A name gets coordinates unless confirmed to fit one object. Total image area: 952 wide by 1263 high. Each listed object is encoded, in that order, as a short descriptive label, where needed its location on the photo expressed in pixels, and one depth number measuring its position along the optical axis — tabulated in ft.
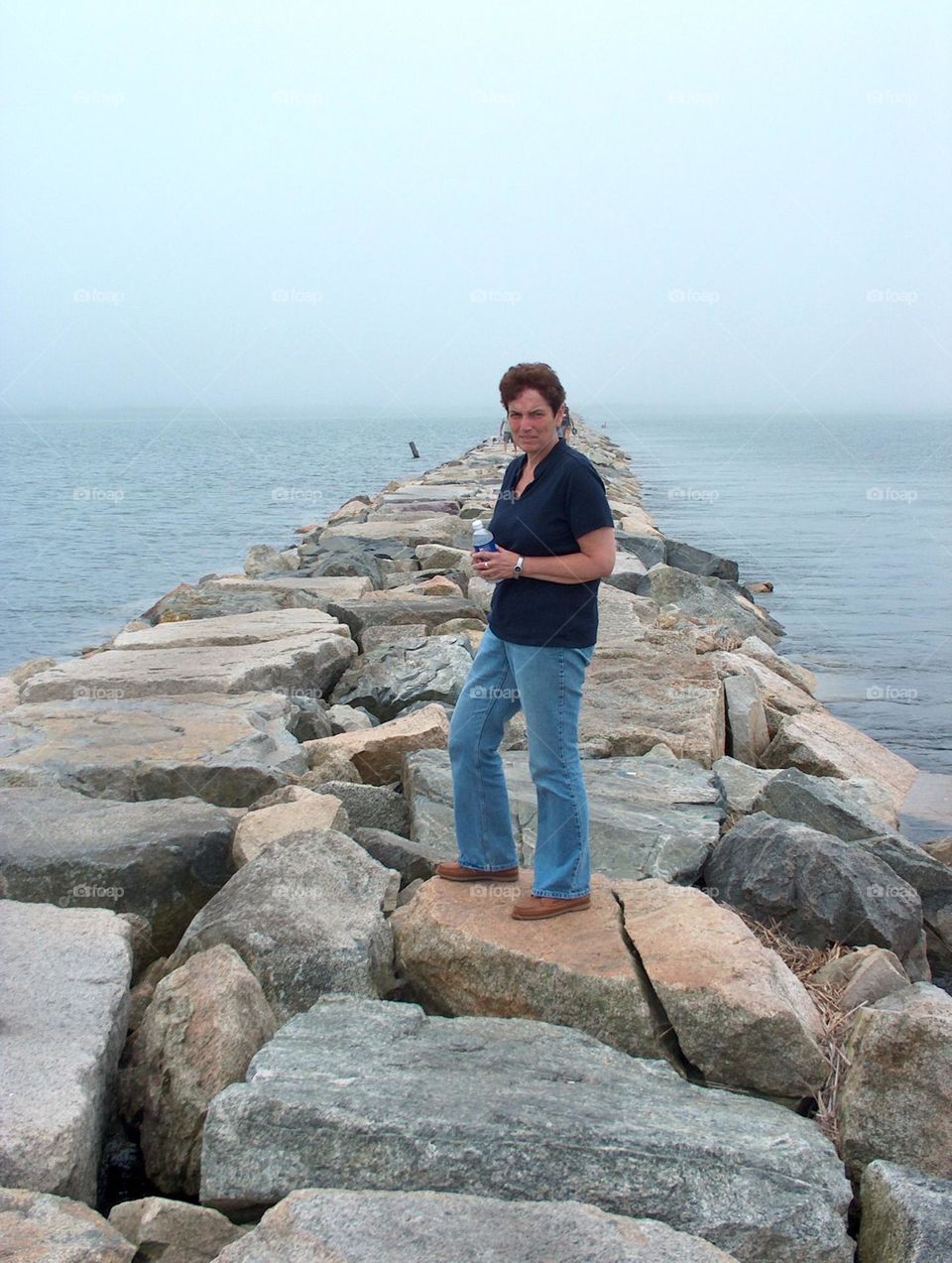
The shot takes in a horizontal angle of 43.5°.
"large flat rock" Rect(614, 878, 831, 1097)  10.06
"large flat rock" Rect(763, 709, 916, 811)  21.44
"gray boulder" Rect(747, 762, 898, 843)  16.19
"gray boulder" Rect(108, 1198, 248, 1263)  8.00
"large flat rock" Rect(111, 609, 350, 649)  24.79
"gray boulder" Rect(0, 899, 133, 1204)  8.29
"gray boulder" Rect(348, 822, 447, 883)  13.58
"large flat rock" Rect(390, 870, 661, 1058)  10.50
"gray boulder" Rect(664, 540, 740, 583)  44.91
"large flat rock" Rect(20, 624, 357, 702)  21.09
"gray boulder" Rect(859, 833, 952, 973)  14.71
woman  11.12
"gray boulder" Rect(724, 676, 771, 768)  21.74
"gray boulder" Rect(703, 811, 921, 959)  13.28
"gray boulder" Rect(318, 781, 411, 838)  15.75
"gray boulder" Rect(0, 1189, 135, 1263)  7.21
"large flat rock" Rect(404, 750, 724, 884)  14.25
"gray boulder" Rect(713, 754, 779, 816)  17.15
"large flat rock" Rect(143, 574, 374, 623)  29.37
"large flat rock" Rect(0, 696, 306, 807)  16.02
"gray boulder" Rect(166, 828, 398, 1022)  10.96
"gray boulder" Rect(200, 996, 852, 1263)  8.28
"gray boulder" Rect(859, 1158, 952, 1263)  8.06
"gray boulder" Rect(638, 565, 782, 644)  34.73
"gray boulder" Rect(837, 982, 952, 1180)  9.58
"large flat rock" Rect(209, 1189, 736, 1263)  7.13
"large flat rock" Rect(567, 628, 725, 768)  19.08
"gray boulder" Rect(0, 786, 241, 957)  12.46
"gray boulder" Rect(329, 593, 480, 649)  27.14
